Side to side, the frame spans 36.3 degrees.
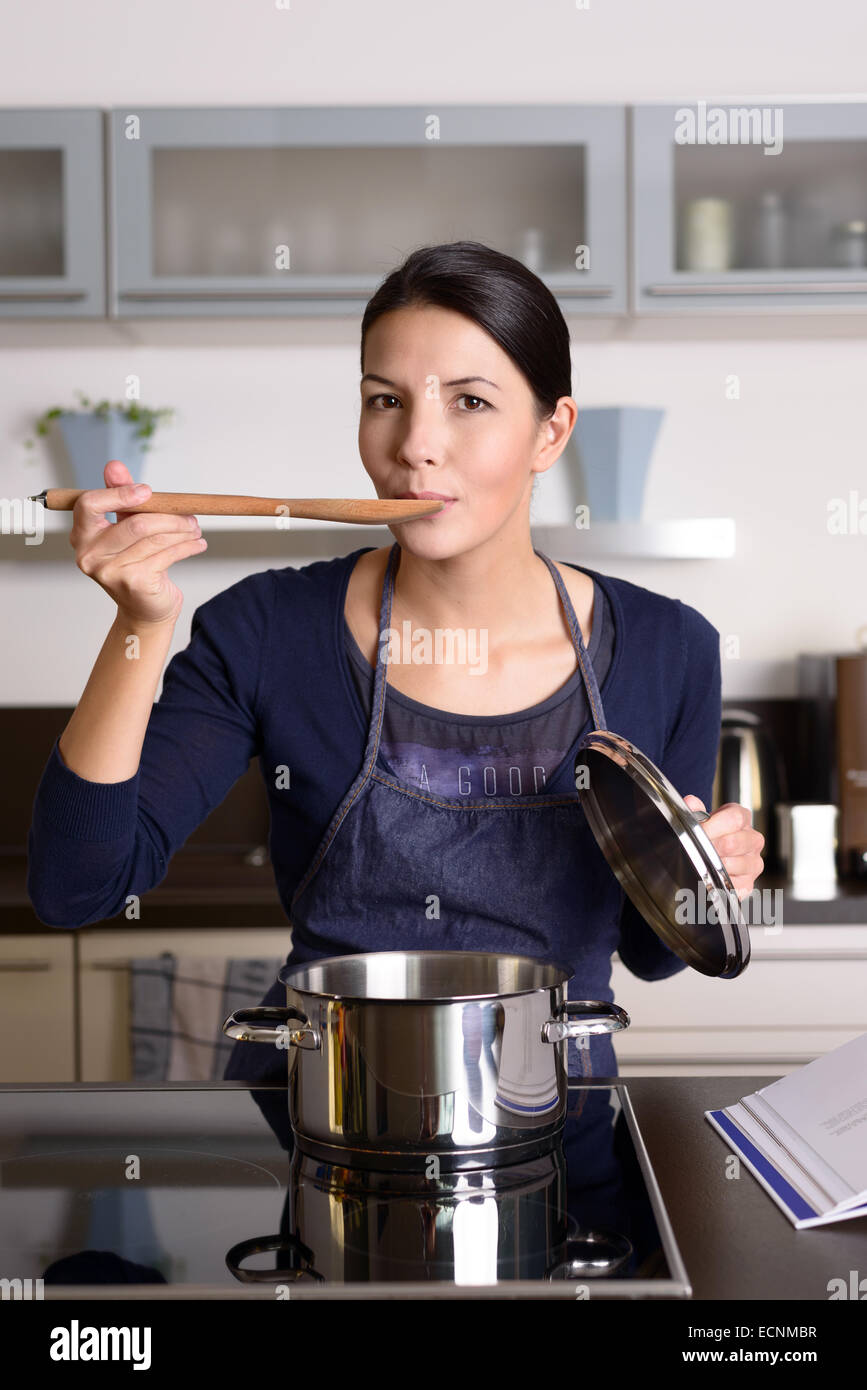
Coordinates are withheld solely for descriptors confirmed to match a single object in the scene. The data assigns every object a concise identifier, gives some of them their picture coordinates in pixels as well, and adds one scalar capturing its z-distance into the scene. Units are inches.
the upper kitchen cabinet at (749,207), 96.0
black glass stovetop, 27.9
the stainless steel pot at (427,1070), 31.7
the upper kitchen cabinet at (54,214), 96.3
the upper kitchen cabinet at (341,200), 96.3
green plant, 107.2
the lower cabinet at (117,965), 91.4
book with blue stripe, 32.2
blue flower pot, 105.8
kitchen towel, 90.2
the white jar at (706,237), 97.7
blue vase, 103.4
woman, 49.7
